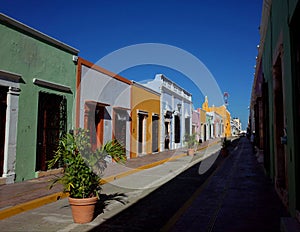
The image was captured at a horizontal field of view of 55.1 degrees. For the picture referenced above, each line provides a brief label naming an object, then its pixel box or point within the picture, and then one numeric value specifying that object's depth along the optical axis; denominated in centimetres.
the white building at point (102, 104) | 1239
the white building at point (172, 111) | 2380
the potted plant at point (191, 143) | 2094
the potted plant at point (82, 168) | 530
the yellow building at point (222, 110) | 6531
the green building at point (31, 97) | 869
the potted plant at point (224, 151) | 2051
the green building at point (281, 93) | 479
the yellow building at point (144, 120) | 1817
